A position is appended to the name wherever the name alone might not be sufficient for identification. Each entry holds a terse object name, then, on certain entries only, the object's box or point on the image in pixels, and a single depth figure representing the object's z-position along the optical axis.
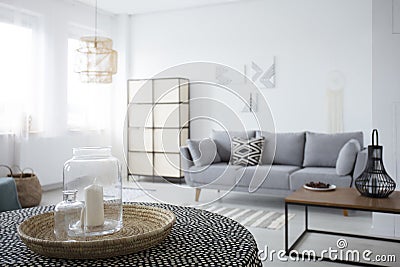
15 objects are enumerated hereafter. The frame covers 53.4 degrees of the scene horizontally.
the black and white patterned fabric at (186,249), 0.94
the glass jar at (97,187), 1.12
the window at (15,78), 4.86
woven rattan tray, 0.95
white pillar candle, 1.11
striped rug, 3.67
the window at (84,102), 5.96
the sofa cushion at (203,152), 4.75
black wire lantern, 2.88
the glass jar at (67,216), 1.10
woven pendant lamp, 4.88
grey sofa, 4.23
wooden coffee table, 2.62
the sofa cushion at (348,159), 4.05
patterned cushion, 4.80
